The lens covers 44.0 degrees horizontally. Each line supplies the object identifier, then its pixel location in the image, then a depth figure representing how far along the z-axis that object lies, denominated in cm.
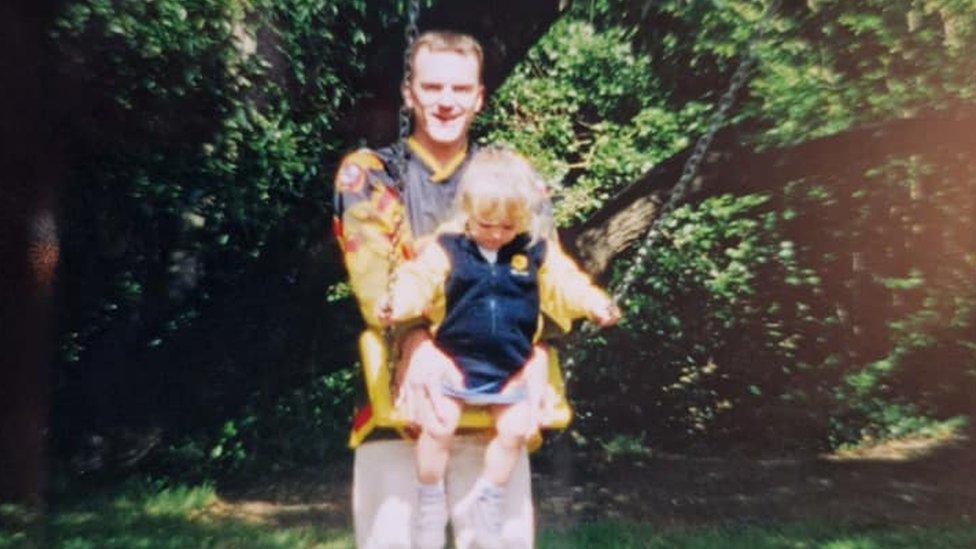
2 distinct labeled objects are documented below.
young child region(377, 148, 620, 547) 286
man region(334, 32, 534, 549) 291
